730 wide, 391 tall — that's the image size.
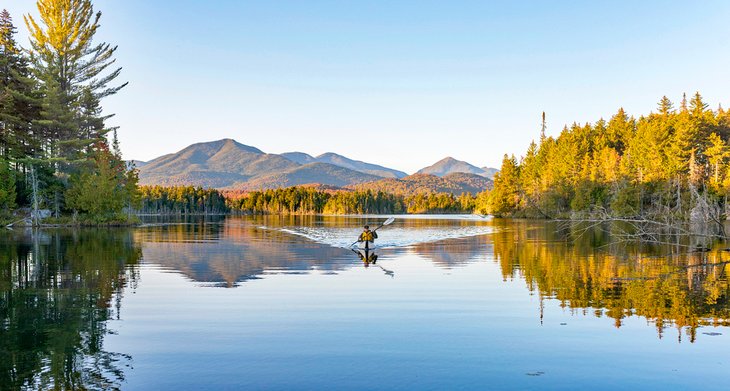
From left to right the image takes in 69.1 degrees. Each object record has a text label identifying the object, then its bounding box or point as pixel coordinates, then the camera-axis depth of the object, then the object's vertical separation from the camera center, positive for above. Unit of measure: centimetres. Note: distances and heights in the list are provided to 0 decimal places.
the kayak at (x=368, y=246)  3728 -285
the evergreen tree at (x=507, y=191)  14700 +410
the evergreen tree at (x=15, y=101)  6600 +1342
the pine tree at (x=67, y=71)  6769 +1822
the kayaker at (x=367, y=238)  3716 -228
